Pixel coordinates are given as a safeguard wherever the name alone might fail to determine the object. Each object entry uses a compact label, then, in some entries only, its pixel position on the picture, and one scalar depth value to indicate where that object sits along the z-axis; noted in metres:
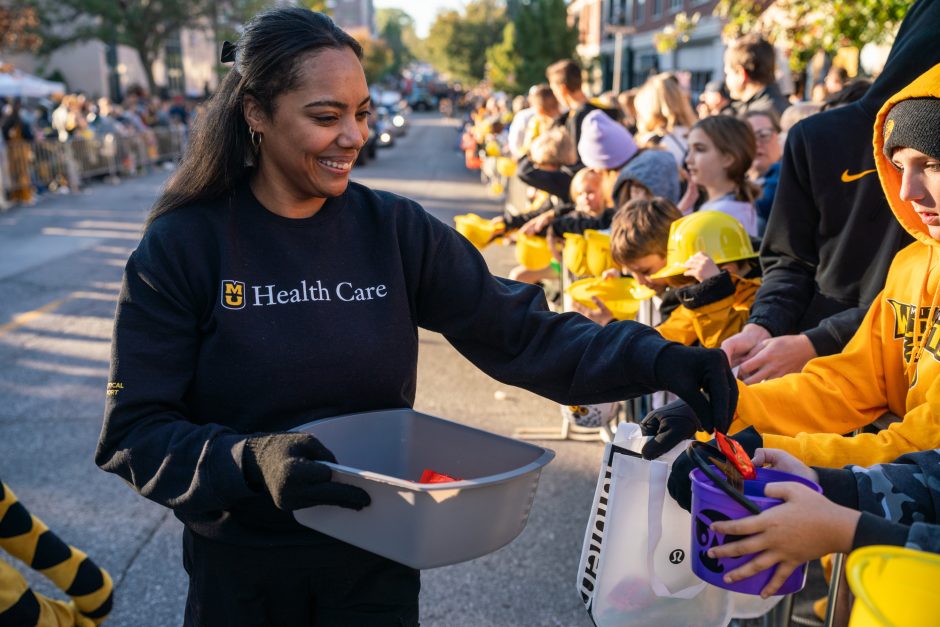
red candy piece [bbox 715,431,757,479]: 1.68
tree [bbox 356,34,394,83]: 67.48
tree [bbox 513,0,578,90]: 28.73
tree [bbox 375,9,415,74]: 125.94
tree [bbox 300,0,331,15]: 33.92
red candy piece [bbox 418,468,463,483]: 1.97
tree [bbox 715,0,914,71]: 6.20
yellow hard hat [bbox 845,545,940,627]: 1.09
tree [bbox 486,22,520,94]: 29.78
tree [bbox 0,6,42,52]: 28.97
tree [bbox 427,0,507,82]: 55.94
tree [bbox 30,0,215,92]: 38.91
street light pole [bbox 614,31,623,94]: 20.70
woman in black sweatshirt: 1.83
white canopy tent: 19.80
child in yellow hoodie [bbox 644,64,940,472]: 1.90
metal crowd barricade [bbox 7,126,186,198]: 15.68
